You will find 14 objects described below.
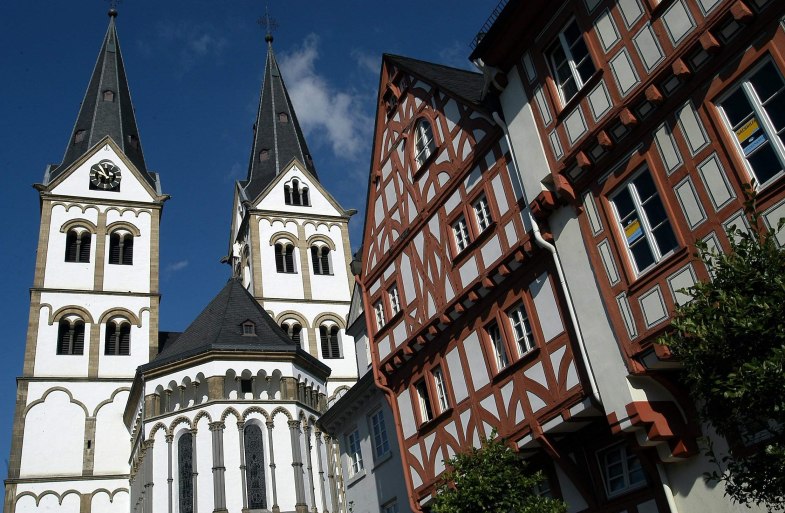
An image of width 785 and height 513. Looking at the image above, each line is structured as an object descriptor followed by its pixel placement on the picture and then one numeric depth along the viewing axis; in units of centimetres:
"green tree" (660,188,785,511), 796
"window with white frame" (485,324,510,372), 1577
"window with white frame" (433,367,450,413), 1742
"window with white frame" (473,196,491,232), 1638
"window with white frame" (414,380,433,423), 1819
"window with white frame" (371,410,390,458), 2217
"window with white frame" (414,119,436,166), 1869
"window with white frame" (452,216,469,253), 1708
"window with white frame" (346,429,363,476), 2372
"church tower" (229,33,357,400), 4469
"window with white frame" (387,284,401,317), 1969
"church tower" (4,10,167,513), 3784
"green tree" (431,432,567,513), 1334
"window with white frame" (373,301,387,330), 2033
